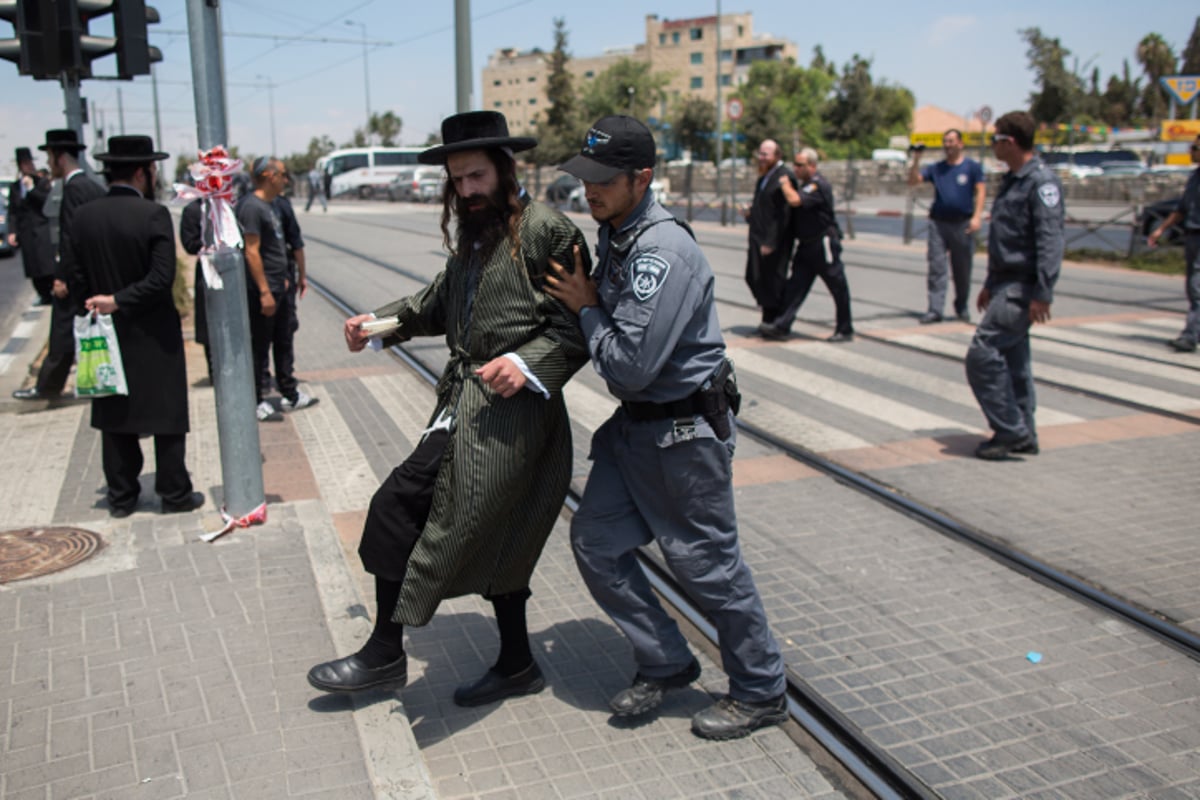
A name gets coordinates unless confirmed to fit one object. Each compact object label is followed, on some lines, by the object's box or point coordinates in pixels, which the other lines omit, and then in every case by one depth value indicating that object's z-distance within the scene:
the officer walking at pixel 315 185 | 41.34
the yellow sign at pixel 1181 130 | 54.69
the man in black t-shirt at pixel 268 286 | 7.10
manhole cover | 4.66
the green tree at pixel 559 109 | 78.62
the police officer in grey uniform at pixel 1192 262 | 9.91
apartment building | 131.12
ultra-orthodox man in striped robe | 3.22
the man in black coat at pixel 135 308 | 5.07
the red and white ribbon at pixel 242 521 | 5.01
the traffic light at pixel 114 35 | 6.80
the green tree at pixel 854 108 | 68.12
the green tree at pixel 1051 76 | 53.06
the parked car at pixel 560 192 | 38.81
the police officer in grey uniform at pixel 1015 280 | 6.17
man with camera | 11.19
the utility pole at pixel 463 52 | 11.62
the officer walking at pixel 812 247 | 10.08
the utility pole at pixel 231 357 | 5.01
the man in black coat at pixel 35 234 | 11.80
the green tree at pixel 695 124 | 79.94
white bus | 61.44
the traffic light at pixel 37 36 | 6.92
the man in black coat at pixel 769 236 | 10.05
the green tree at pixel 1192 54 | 83.06
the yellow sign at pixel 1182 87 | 26.06
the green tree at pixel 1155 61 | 81.25
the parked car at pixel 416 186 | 48.12
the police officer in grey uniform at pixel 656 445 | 3.05
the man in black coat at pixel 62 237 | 6.74
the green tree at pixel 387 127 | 103.28
